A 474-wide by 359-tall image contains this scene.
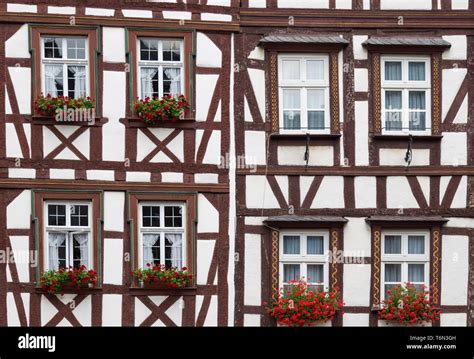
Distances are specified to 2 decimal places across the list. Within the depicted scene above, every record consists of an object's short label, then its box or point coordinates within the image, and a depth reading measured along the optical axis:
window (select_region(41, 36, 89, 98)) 22.77
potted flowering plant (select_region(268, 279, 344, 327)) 22.53
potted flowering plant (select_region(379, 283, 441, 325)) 22.69
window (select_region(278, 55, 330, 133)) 23.25
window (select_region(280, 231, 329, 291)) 23.03
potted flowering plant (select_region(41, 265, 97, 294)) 22.20
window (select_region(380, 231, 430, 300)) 23.12
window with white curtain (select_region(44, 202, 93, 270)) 22.58
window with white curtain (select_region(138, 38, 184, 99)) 22.97
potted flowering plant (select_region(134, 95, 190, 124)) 22.59
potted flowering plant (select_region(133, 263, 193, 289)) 22.42
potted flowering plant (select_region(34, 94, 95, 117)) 22.44
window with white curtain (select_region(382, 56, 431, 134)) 23.36
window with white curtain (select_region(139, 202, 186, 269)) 22.75
